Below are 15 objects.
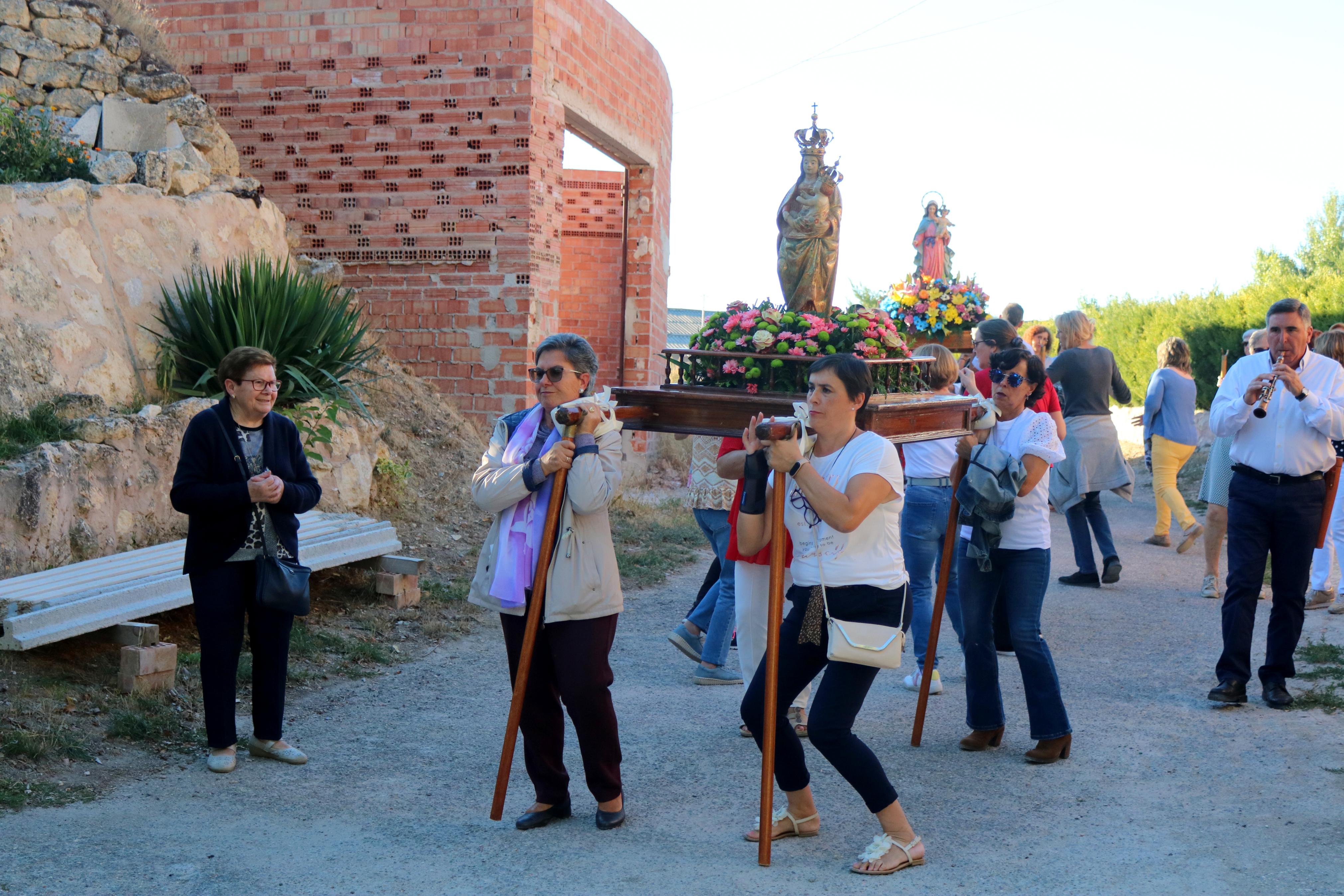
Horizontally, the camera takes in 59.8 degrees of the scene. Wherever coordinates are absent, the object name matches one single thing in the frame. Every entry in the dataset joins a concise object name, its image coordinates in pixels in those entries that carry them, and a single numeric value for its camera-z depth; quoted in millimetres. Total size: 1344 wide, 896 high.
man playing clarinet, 5699
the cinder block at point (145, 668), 5301
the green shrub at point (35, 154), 8711
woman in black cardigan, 4707
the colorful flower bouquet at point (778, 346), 5023
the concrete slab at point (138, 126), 10469
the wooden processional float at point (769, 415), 3900
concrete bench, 5145
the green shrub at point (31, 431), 6520
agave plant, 8336
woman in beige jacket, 4059
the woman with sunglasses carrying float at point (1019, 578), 5000
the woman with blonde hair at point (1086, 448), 9352
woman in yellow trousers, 10461
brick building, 11023
